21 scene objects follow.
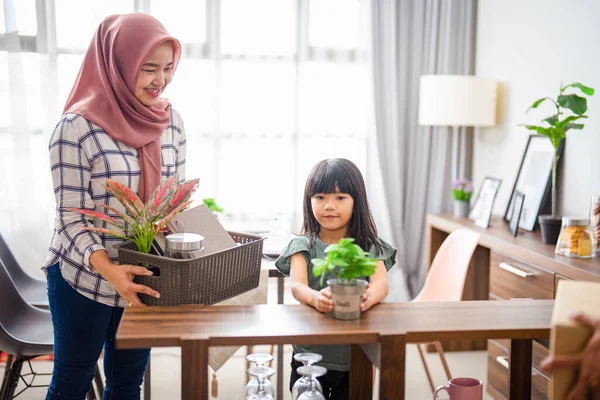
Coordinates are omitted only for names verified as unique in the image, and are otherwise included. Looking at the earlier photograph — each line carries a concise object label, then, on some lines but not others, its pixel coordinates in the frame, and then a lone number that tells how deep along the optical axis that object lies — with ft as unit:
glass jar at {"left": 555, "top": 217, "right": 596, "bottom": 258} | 8.28
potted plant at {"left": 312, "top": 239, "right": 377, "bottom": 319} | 4.60
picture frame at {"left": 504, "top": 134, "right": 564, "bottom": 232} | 10.20
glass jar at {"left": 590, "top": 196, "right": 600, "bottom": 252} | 8.58
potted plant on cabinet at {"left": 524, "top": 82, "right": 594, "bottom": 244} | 8.93
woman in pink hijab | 5.56
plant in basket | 5.12
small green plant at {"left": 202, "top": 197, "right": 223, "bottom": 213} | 10.33
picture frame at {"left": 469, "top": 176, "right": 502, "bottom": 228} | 11.00
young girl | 6.09
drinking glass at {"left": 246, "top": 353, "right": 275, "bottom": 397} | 4.84
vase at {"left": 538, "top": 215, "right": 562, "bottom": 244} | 9.18
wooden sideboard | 8.23
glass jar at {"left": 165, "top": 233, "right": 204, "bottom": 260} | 4.91
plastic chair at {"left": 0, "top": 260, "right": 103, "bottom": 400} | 7.75
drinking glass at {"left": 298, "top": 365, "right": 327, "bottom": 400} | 4.67
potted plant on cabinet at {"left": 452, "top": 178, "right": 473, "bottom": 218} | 12.16
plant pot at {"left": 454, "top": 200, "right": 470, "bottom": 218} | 12.21
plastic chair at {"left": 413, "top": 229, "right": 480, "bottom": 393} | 8.95
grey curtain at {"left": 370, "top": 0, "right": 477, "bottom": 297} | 13.70
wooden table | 4.32
